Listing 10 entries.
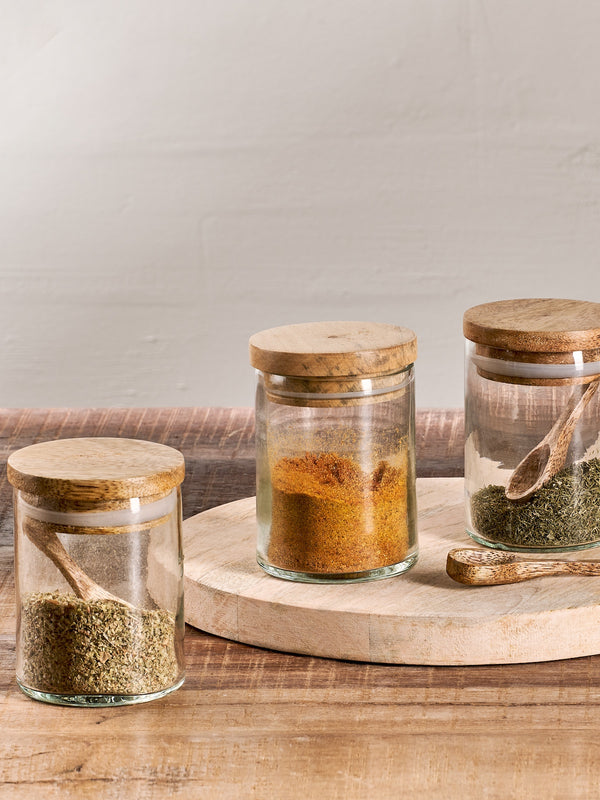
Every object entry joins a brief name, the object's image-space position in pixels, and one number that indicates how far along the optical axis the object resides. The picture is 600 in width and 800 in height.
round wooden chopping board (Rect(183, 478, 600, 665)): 1.06
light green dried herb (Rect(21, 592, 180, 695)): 1.02
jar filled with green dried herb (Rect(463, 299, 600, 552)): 1.13
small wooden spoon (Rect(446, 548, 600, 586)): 1.10
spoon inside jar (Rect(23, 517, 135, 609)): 1.03
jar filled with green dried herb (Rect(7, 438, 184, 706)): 1.02
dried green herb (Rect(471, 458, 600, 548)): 1.15
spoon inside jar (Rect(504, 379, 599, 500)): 1.15
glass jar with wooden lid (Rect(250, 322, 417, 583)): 1.10
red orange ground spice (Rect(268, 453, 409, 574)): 1.11
